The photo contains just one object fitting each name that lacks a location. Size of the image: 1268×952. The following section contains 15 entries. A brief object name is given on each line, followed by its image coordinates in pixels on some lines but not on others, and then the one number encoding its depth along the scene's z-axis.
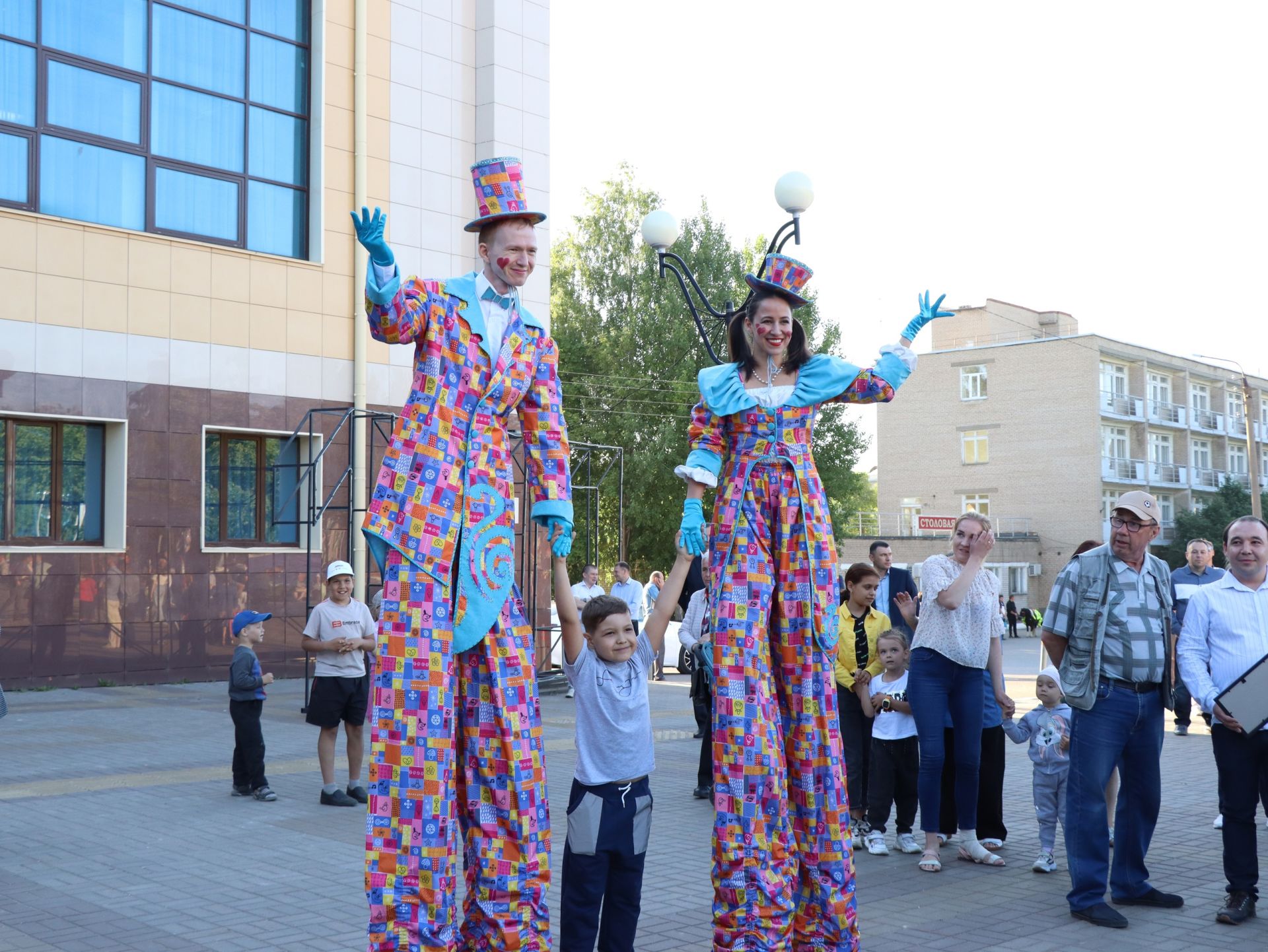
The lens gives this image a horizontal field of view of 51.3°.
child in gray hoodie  6.58
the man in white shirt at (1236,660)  5.71
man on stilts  3.87
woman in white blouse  6.50
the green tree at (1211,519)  52.09
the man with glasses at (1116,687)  5.66
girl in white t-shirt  7.17
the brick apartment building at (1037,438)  54.59
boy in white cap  8.62
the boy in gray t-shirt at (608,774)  4.41
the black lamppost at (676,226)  11.86
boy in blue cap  8.65
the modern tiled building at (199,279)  15.43
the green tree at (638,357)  38.25
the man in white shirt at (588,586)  18.61
